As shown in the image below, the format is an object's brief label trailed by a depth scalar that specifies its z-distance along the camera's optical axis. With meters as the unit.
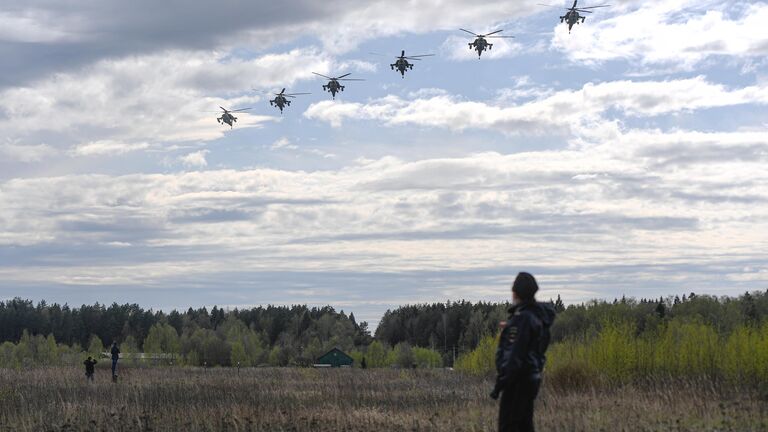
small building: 93.06
